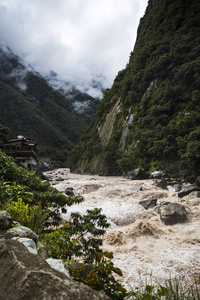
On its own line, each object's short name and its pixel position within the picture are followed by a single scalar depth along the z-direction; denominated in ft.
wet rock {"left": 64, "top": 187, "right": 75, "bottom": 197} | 49.73
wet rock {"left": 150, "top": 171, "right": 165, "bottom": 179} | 79.05
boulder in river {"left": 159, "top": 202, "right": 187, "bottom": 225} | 27.27
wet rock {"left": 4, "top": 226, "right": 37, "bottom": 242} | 9.95
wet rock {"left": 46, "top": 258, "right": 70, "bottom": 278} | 7.18
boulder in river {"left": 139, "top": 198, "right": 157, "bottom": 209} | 35.63
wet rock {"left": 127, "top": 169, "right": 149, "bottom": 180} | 86.96
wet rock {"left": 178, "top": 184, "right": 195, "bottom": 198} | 42.54
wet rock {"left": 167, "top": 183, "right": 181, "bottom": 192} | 49.29
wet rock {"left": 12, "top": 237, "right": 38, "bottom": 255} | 8.63
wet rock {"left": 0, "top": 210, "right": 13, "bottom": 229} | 11.35
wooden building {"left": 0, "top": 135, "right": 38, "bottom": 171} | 133.90
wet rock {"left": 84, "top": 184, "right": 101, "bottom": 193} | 56.99
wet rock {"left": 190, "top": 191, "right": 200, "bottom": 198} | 40.00
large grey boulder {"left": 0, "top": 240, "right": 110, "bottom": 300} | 4.41
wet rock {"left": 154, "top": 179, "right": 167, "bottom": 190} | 55.83
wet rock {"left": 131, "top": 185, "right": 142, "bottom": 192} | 51.59
